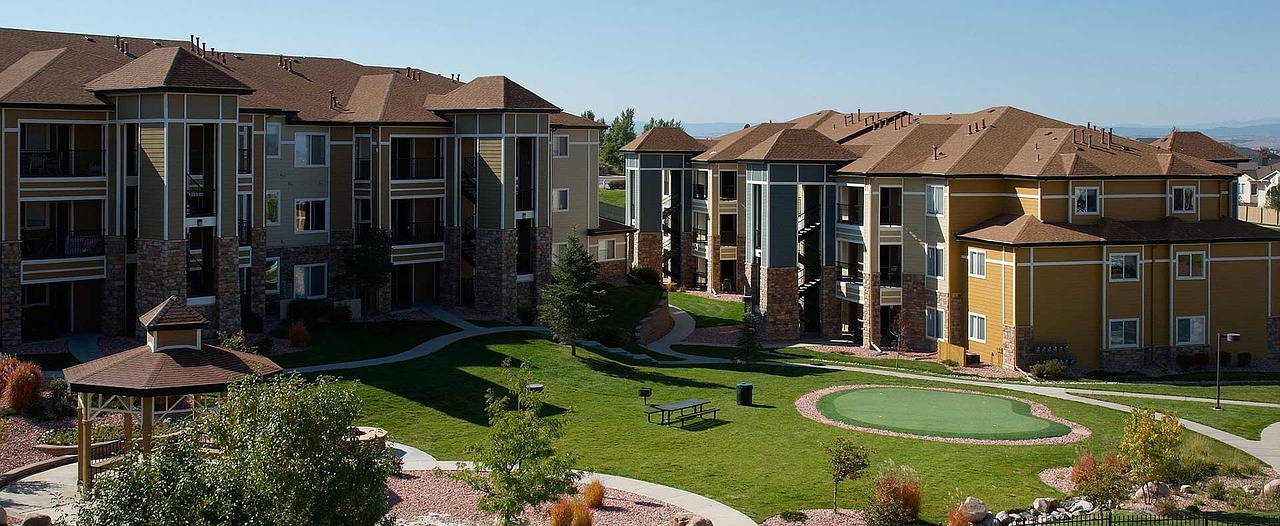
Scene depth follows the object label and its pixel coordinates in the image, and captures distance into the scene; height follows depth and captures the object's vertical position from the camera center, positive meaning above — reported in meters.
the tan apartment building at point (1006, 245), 47.06 +0.15
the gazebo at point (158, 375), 23.98 -2.57
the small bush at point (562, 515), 23.81 -5.25
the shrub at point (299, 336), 41.59 -3.05
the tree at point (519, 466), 21.81 -3.99
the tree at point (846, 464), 25.67 -4.56
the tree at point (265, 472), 16.66 -3.21
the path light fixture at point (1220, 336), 37.25 -2.88
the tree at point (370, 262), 46.78 -0.56
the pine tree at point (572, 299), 43.00 -1.82
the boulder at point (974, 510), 25.28 -5.47
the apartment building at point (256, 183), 39.22 +2.43
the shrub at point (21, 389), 30.11 -3.54
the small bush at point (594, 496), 25.56 -5.25
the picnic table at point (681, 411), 33.72 -4.69
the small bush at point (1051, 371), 45.06 -4.55
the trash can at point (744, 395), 36.81 -4.46
